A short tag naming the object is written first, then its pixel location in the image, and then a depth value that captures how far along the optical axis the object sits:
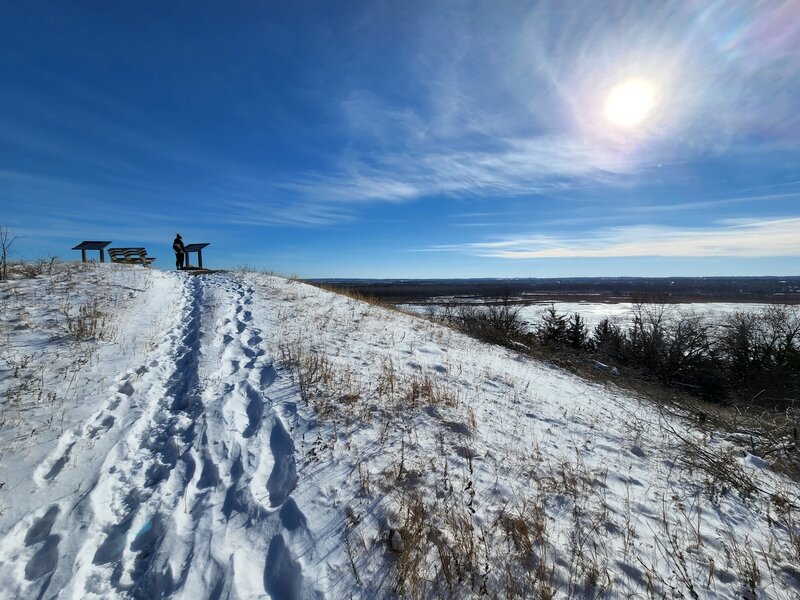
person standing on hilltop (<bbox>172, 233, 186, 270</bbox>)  18.61
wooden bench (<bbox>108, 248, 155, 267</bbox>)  16.25
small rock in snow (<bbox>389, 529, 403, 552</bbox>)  2.50
